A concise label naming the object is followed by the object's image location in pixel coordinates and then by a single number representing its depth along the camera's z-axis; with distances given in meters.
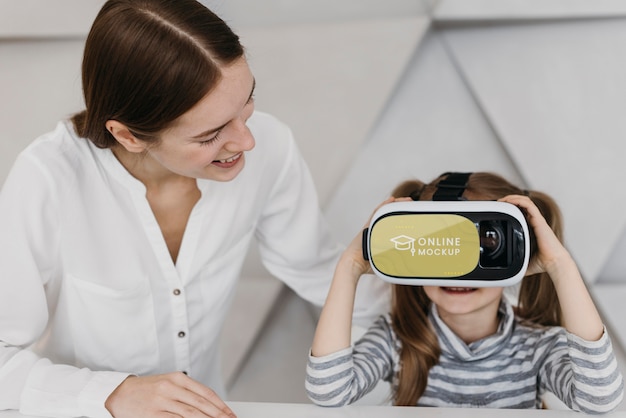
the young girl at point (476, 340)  0.95
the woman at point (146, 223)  0.89
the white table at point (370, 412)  0.85
